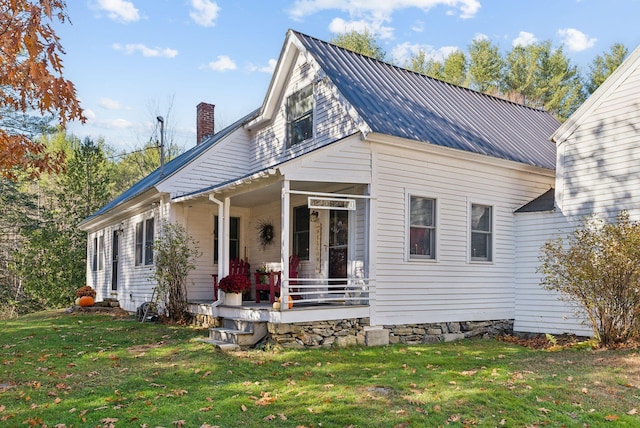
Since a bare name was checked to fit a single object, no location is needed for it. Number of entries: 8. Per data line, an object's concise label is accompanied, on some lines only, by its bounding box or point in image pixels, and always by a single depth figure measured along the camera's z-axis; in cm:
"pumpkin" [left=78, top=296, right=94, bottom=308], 1695
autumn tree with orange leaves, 577
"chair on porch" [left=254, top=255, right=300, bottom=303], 1015
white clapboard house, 970
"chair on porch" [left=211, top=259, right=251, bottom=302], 1295
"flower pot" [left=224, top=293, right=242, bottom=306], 1016
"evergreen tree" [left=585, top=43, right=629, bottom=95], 2892
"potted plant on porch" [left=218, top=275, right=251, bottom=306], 1012
